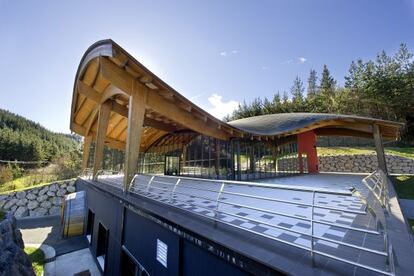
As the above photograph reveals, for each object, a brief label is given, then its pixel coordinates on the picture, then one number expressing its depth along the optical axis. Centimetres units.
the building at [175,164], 286
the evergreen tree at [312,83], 4459
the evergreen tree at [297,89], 4283
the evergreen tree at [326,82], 3995
